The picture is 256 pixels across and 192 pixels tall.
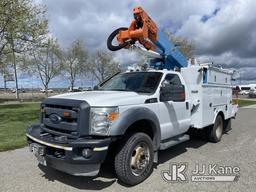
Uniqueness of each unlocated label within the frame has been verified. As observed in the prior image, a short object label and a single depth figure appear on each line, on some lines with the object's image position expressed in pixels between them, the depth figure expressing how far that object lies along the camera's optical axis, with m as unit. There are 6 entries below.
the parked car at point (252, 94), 39.38
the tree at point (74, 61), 28.24
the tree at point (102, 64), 31.48
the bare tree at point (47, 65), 25.47
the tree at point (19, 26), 9.06
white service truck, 2.99
